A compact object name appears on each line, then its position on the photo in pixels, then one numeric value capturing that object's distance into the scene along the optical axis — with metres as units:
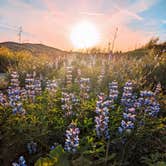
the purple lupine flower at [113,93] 2.05
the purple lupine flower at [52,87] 2.19
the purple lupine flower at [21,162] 1.13
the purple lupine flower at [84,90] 2.18
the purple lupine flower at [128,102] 1.62
